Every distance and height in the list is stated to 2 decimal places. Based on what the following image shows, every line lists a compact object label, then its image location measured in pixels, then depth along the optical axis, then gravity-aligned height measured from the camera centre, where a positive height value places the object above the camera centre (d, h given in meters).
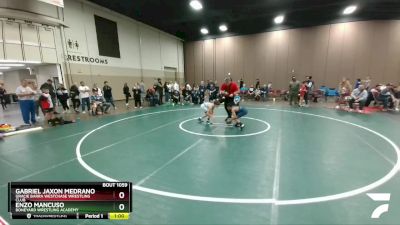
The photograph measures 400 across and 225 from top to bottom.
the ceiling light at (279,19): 17.92 +5.75
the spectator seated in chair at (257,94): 19.06 -0.95
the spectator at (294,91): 14.72 -0.57
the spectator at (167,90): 17.38 -0.41
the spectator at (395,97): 12.39 -0.94
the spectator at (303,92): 15.03 -0.66
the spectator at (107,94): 13.54 -0.53
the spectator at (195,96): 17.02 -0.93
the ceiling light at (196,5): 13.99 +5.59
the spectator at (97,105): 11.96 -1.08
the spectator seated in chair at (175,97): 16.90 -0.98
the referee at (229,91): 8.79 -0.30
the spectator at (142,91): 15.79 -0.43
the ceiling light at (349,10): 15.70 +5.71
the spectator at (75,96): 12.90 -0.59
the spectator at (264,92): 19.40 -0.80
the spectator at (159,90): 16.55 -0.38
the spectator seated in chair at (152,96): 15.80 -0.82
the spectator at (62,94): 12.30 -0.44
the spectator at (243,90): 20.28 -0.65
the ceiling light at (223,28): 20.61 +5.82
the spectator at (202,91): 17.23 -0.54
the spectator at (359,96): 11.83 -0.83
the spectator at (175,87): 17.06 -0.17
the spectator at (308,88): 15.68 -0.41
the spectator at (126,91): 15.56 -0.39
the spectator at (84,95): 12.62 -0.54
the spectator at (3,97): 16.60 -0.75
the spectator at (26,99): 9.48 -0.55
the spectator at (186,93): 17.73 -0.70
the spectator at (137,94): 14.82 -0.61
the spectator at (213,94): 16.97 -0.79
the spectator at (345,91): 13.24 -0.56
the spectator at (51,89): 12.56 -0.13
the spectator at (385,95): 12.39 -0.80
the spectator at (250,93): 19.53 -0.86
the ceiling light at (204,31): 21.55 +5.78
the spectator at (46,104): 9.78 -0.80
